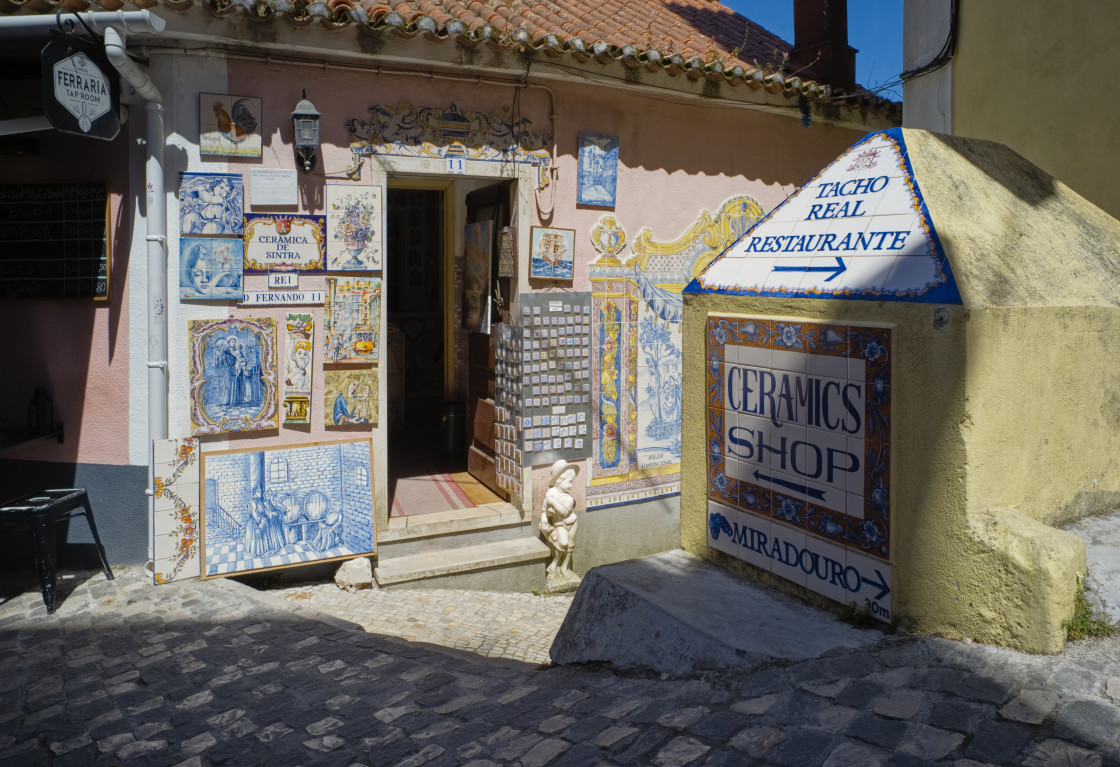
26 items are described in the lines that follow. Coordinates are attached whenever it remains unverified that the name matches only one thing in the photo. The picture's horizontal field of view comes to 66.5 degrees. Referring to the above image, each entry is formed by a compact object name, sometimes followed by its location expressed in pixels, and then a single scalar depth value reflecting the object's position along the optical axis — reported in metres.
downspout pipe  6.08
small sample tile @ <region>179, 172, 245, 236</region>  6.23
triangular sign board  3.27
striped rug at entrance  7.74
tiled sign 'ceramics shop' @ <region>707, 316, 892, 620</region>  3.32
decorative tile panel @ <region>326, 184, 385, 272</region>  6.67
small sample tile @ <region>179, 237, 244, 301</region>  6.28
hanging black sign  5.27
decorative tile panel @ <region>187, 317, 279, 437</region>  6.38
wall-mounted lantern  6.30
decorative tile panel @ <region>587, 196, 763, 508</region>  7.93
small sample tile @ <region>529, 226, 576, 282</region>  7.52
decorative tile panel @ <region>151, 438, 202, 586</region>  6.24
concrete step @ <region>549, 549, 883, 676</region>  3.29
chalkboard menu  6.36
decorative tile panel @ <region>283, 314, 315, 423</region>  6.63
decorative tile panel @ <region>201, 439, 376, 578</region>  6.44
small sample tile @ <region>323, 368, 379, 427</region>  6.79
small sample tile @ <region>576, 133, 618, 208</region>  7.71
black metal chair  5.62
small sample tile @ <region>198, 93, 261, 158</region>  6.25
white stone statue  7.38
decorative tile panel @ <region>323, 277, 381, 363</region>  6.71
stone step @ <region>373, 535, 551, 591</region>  6.89
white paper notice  6.41
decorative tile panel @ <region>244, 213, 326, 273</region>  6.44
